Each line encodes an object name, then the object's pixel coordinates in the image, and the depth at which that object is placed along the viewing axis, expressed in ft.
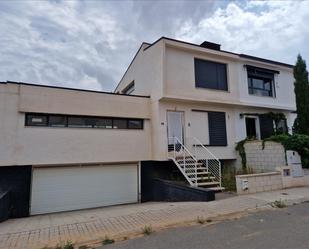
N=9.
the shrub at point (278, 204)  24.20
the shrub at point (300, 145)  36.32
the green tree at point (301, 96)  46.85
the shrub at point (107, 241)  16.06
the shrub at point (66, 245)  15.37
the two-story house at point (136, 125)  32.45
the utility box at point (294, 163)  35.47
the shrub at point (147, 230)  17.53
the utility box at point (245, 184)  30.45
